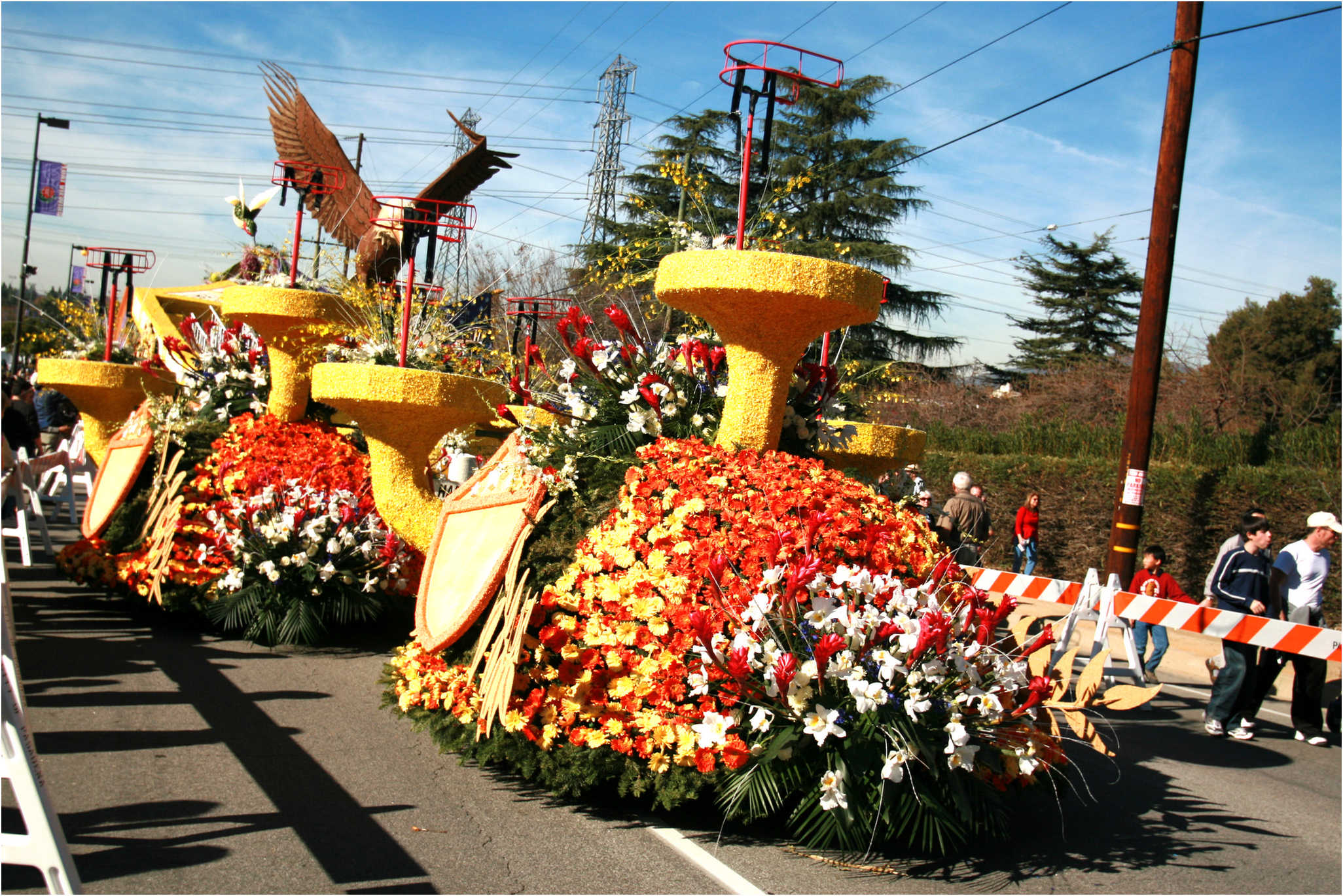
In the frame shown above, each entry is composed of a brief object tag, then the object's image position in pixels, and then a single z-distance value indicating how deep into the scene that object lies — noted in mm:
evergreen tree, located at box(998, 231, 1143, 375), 30422
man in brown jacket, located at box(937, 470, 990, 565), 9852
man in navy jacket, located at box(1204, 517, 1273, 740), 7082
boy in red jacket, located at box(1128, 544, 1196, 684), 8562
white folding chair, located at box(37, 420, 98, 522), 11781
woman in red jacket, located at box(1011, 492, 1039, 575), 13211
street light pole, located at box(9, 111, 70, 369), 23969
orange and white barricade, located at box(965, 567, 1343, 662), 6469
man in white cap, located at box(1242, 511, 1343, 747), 7227
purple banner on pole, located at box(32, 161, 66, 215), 29219
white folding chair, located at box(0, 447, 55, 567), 9227
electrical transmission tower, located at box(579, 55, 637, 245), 32594
